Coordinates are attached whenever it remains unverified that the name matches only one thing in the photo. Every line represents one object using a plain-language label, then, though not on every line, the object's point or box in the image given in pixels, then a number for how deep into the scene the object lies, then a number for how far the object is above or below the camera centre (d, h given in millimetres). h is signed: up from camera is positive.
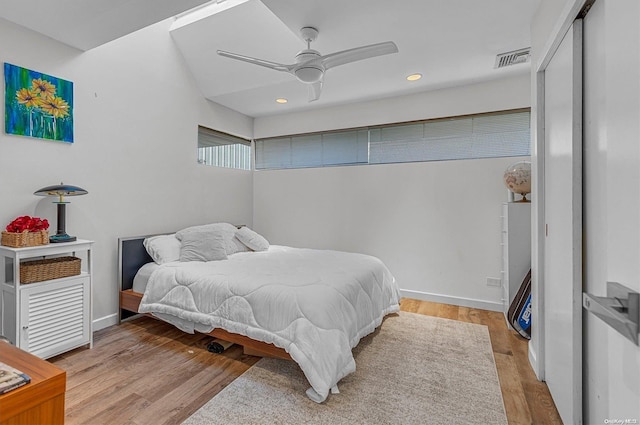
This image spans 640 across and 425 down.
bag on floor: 2805 -897
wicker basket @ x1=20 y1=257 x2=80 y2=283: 2207 -434
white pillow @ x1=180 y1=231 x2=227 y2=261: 3168 -369
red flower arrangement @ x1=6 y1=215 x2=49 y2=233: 2262 -101
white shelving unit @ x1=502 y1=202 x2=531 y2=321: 2908 -300
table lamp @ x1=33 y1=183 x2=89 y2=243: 2401 +95
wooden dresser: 716 -457
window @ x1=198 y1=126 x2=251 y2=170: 4191 +931
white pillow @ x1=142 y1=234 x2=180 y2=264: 3121 -379
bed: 1989 -688
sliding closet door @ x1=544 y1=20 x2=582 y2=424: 1517 -79
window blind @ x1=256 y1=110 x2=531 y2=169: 3566 +942
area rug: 1762 -1169
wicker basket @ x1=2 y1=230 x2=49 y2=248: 2201 -201
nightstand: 2164 -720
